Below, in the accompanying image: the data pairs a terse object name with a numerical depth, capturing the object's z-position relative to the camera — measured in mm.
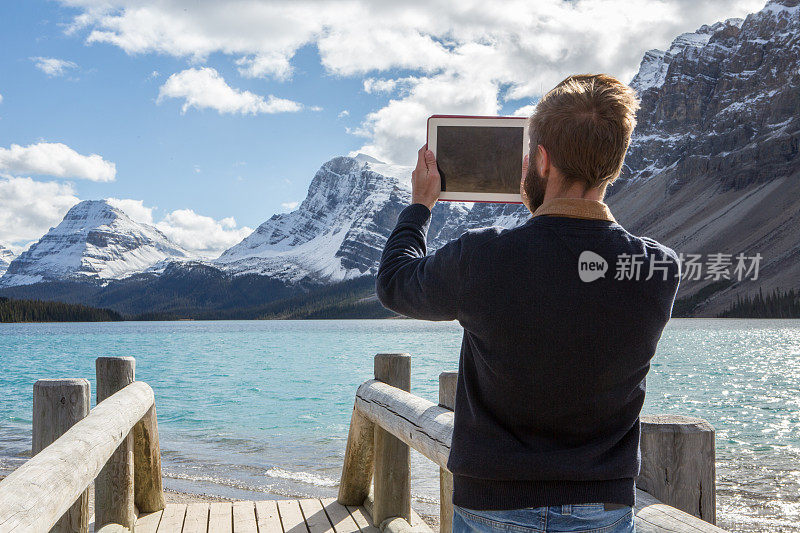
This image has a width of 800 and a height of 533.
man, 1727
